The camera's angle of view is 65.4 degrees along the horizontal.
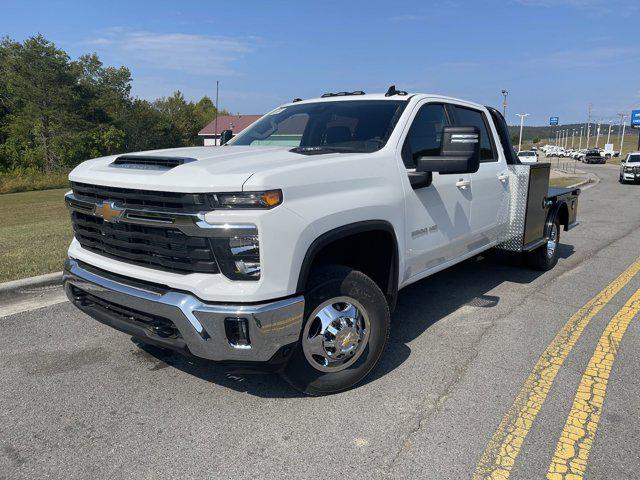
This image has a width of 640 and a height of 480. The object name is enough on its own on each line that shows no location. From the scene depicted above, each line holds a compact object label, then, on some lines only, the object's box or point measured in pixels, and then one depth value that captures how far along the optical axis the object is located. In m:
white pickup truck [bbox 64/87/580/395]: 2.62
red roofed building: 71.20
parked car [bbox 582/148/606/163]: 59.79
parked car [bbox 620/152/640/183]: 24.45
